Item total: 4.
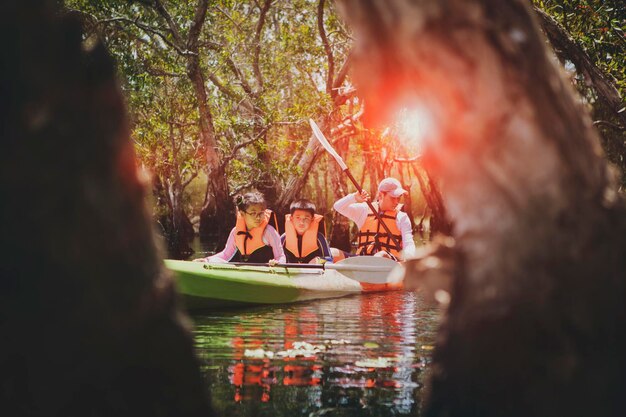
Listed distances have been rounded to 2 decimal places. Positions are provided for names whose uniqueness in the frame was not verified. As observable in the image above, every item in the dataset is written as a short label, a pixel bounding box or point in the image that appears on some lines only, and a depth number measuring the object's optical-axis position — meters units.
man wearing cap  10.36
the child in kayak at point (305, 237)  9.82
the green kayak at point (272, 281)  7.74
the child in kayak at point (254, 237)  9.14
